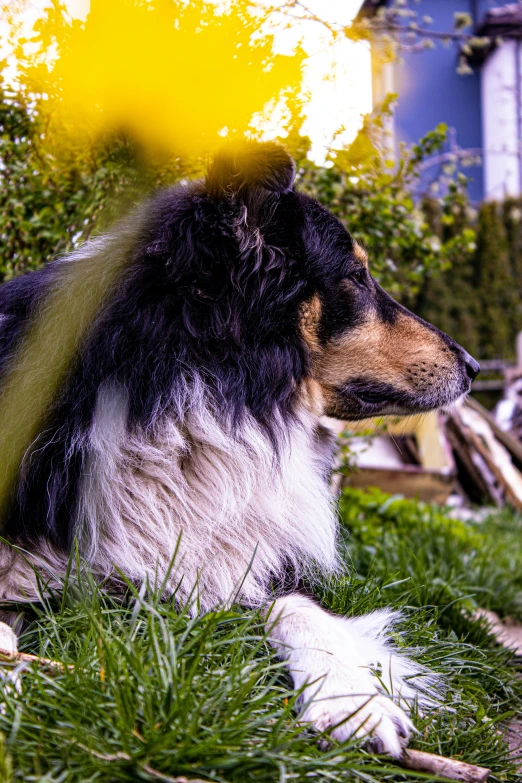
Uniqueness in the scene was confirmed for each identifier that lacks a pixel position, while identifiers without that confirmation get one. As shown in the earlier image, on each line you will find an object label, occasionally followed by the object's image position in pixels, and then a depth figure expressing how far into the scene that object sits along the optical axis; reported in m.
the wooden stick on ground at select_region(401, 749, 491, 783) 1.47
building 12.14
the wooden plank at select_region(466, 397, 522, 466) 6.98
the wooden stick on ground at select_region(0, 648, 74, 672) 1.55
